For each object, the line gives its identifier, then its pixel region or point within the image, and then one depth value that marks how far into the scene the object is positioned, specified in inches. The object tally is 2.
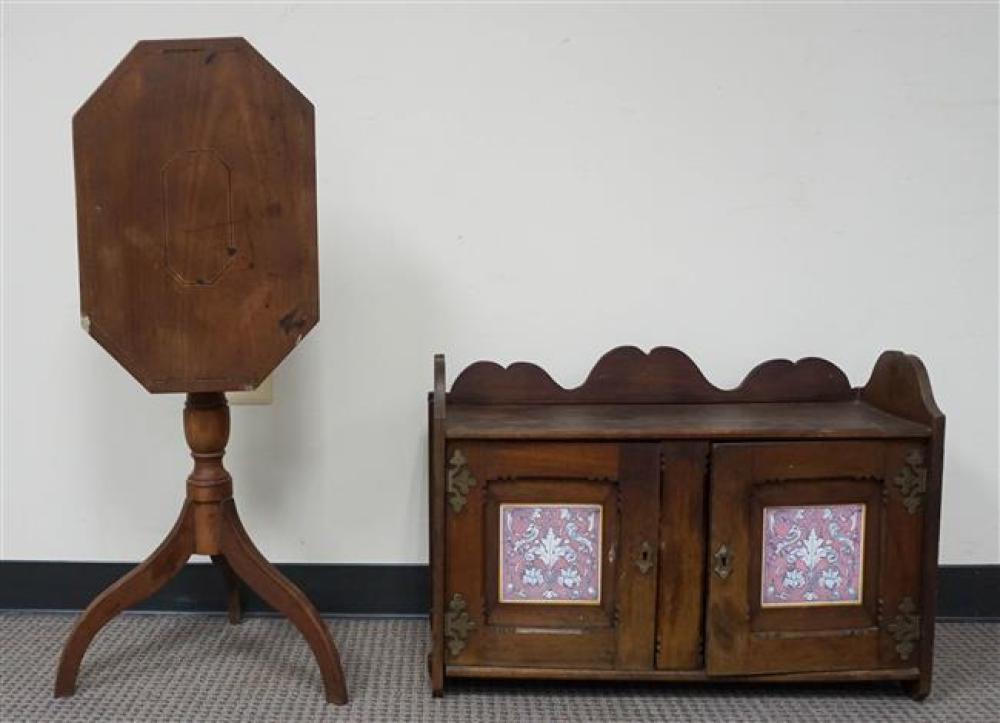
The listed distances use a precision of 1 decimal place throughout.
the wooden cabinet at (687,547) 63.2
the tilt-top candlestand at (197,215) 59.0
